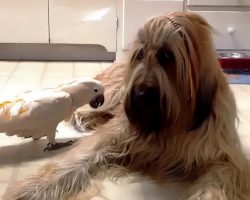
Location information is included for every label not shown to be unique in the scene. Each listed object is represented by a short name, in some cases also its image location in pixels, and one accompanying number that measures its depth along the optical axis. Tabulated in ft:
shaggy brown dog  4.39
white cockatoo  5.25
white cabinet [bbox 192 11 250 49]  10.77
